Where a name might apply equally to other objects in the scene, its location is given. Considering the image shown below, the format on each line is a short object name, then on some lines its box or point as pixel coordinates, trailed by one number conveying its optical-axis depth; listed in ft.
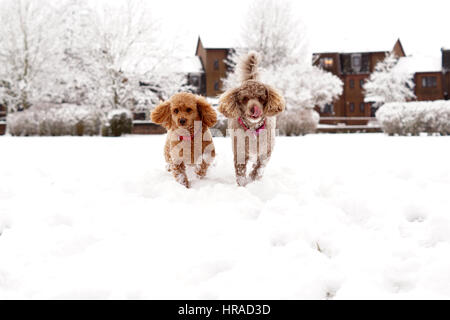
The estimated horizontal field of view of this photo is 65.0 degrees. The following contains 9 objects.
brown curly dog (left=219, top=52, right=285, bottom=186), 13.12
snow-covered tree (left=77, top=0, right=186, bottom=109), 65.16
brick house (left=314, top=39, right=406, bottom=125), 116.37
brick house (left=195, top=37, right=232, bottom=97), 109.70
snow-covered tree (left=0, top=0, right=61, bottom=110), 65.05
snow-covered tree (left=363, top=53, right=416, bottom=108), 107.14
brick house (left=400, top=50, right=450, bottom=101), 111.86
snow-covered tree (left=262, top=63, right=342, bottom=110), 70.49
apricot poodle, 13.05
